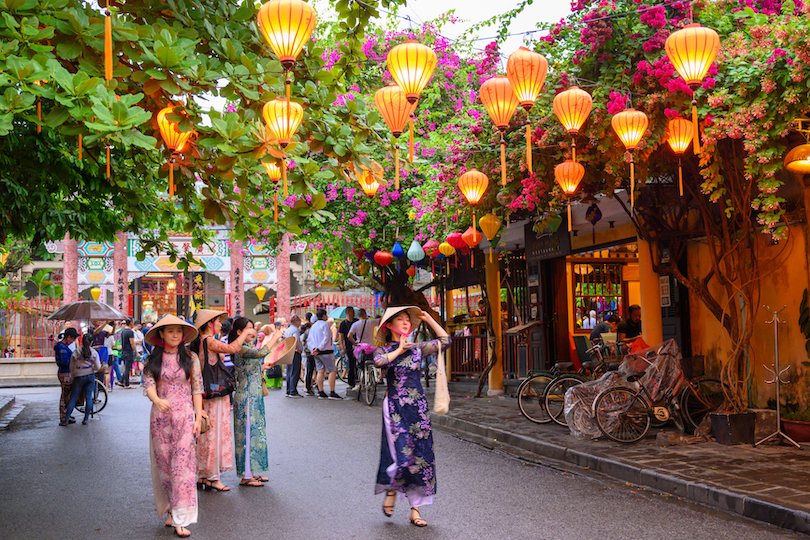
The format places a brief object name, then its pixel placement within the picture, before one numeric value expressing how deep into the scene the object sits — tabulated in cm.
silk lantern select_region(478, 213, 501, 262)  1128
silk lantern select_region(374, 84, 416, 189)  714
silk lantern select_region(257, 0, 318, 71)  537
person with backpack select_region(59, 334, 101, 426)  1219
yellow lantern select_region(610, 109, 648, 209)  761
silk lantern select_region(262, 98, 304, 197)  584
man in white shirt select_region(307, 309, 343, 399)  1588
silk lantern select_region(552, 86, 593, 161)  741
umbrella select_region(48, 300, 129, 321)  1656
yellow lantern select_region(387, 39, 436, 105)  664
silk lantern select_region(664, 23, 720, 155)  639
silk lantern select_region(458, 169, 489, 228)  996
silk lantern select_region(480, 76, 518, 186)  737
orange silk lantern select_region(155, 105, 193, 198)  581
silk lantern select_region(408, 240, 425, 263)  1586
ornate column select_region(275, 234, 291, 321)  2720
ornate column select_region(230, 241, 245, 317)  2722
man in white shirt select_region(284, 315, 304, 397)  1644
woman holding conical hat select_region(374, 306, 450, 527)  553
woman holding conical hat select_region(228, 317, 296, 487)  710
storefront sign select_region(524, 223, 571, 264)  1288
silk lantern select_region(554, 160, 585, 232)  870
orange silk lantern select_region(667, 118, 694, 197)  798
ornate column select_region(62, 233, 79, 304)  2705
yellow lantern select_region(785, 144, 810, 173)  728
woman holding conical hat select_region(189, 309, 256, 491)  677
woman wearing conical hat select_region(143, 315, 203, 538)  542
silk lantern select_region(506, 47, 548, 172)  700
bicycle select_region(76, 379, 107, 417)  1413
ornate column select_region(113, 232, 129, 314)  2688
